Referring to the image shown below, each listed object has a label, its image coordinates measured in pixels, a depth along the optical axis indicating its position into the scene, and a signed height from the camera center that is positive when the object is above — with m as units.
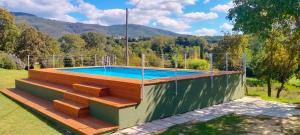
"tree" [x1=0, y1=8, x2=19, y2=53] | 24.65 +3.27
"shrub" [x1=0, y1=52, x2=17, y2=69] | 15.13 -0.09
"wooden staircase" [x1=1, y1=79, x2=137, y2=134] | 5.07 -1.22
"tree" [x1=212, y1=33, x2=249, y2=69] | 13.31 +0.99
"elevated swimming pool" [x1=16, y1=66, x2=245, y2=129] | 5.34 -0.94
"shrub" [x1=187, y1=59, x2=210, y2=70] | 15.91 -0.18
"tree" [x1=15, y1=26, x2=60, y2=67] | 24.21 +1.80
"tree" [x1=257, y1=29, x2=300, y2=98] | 11.15 +0.14
